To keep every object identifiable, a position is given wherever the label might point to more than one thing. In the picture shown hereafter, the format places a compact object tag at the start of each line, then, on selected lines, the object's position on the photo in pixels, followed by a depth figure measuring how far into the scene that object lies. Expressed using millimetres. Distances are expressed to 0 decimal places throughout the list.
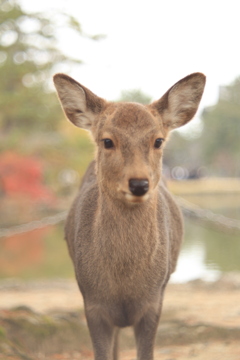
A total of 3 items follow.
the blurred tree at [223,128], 46447
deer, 3588
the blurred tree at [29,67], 23078
